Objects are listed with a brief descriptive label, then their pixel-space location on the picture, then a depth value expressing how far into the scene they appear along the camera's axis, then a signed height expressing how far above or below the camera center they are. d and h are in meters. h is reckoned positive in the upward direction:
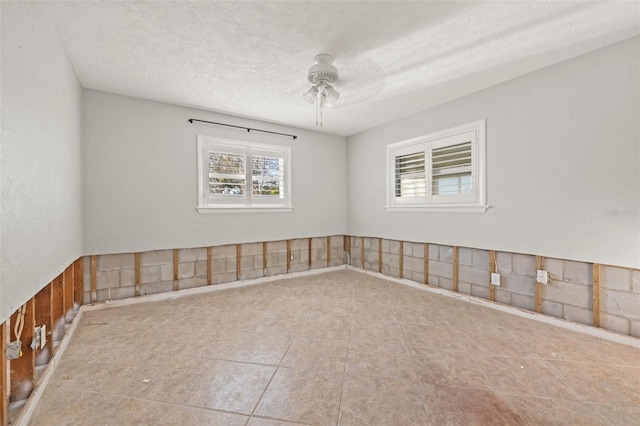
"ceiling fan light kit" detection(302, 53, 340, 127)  2.68 +1.37
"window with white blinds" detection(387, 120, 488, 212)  3.56 +0.62
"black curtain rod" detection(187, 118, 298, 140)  4.00 +1.40
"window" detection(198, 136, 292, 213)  4.18 +0.62
